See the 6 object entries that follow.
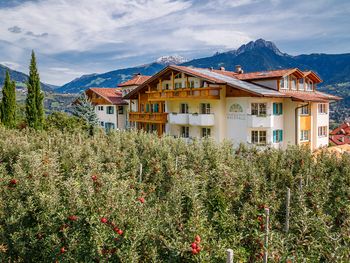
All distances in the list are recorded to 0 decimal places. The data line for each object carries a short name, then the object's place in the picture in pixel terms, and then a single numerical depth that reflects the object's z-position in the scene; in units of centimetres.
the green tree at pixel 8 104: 3703
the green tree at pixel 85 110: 4092
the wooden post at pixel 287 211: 737
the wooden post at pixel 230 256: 431
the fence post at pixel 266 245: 487
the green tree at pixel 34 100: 3303
